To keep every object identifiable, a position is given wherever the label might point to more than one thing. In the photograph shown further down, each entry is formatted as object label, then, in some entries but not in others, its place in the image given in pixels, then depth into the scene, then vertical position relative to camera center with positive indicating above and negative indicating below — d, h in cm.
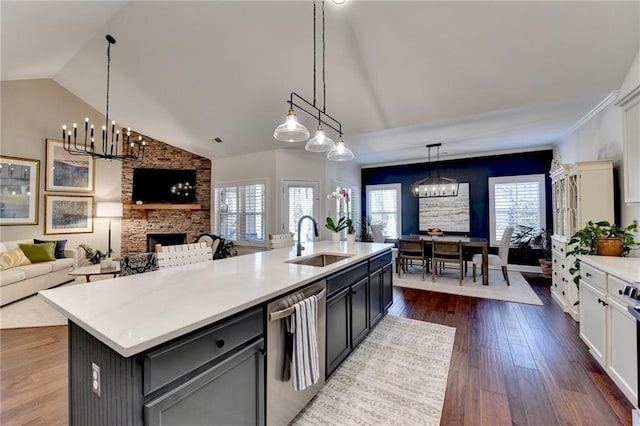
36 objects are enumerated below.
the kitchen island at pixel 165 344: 97 -53
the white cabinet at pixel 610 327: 189 -89
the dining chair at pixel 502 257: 500 -80
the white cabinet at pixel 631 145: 231 +61
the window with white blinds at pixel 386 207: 751 +25
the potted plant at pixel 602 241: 267 -26
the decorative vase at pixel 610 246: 266 -31
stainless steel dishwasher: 154 -94
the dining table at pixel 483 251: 497 -65
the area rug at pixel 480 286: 430 -127
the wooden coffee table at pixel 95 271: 390 -80
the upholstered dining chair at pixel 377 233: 647 -41
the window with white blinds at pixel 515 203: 591 +29
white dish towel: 162 -80
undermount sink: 276 -47
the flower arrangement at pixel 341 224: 358 -11
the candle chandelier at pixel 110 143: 579 +170
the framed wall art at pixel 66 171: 550 +97
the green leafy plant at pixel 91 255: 581 -83
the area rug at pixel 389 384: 183 -134
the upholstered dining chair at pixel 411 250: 537 -69
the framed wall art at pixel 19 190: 487 +49
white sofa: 404 -97
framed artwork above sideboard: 667 +9
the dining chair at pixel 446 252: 504 -70
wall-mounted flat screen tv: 658 +76
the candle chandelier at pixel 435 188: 559 +59
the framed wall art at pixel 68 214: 545 +5
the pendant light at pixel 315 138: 227 +72
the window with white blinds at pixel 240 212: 598 +10
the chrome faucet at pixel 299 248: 269 -32
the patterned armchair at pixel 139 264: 222 -39
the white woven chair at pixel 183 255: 222 -34
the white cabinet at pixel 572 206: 321 +12
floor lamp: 592 +14
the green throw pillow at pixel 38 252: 479 -63
